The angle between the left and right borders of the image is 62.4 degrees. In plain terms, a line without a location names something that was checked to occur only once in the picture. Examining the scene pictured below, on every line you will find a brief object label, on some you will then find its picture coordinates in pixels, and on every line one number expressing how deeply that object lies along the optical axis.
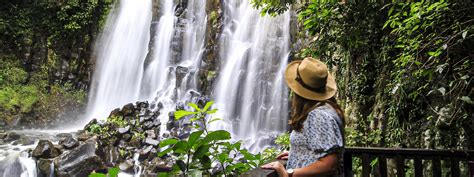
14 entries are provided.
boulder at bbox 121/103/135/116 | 12.81
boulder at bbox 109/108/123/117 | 12.80
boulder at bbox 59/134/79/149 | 9.76
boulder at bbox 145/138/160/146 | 10.52
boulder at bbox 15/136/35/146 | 11.29
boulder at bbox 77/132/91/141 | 10.43
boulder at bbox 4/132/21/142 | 11.49
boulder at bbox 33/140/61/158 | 9.41
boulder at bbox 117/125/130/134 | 10.97
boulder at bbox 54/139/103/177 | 8.82
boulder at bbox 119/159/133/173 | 9.48
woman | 1.88
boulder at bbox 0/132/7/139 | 11.53
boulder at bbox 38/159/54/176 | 8.98
